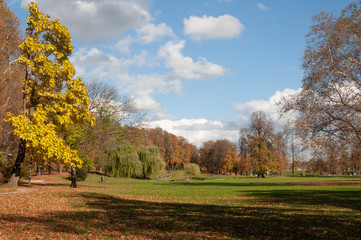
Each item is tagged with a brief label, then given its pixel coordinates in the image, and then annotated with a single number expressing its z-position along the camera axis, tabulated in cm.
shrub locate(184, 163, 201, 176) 6272
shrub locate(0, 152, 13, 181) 2722
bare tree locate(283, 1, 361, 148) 2055
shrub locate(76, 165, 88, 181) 3771
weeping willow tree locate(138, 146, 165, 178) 5156
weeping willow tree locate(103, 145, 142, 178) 4653
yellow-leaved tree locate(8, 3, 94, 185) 1979
